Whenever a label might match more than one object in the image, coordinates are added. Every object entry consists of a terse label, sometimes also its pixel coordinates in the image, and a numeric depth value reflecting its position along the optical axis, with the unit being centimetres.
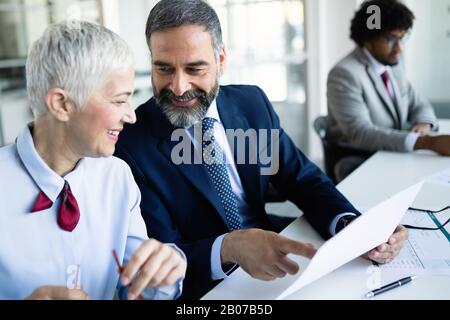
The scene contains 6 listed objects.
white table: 94
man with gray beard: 125
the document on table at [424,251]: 102
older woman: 85
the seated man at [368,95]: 235
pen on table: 92
